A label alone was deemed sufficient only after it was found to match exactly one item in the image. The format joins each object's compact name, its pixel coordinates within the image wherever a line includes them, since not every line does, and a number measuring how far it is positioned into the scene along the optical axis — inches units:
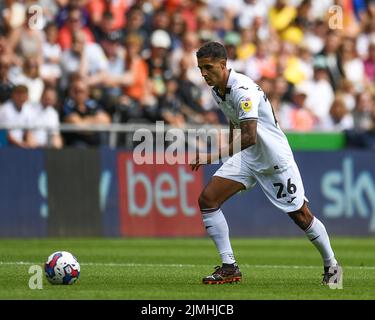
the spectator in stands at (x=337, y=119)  938.1
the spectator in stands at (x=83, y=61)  841.5
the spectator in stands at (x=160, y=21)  909.8
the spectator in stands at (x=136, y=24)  893.8
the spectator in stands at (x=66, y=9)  864.9
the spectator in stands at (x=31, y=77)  807.5
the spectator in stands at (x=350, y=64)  1002.7
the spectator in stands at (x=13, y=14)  836.0
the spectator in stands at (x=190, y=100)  872.9
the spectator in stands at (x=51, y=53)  833.5
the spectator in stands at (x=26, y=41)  819.4
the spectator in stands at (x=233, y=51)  908.0
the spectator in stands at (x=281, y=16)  1027.3
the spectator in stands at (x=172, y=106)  847.7
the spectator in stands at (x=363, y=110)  940.6
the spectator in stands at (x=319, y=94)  960.3
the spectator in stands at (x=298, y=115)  923.4
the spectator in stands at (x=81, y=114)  808.9
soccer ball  443.2
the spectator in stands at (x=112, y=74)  845.2
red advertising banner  816.3
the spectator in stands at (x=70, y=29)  853.2
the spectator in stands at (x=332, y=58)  995.3
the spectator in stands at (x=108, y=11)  895.7
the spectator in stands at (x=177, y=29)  919.7
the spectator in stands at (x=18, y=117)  779.4
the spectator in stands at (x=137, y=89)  843.4
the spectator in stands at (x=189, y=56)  897.5
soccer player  456.4
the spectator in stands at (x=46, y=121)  791.7
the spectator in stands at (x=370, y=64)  1023.0
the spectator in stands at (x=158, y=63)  879.7
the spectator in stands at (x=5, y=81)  781.3
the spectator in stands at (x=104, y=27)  883.4
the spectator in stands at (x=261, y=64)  937.4
